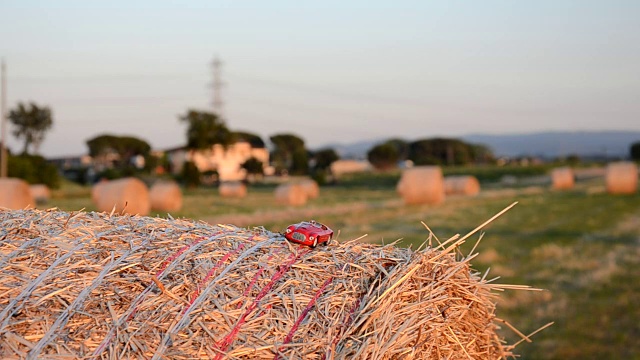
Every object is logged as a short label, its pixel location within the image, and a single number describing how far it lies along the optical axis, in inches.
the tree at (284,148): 4291.3
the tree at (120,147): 3858.3
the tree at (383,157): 4133.9
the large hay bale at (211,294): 118.5
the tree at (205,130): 2903.5
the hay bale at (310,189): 1784.1
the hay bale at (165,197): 1290.6
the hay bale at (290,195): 1480.1
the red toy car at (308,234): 150.4
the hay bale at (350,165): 4692.4
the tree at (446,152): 4616.1
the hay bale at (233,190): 1856.3
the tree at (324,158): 3885.3
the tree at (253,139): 4205.2
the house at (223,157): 3056.1
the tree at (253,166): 3287.4
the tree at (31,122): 2903.5
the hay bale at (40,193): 1516.7
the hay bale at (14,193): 903.7
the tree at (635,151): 4714.3
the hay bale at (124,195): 1063.4
